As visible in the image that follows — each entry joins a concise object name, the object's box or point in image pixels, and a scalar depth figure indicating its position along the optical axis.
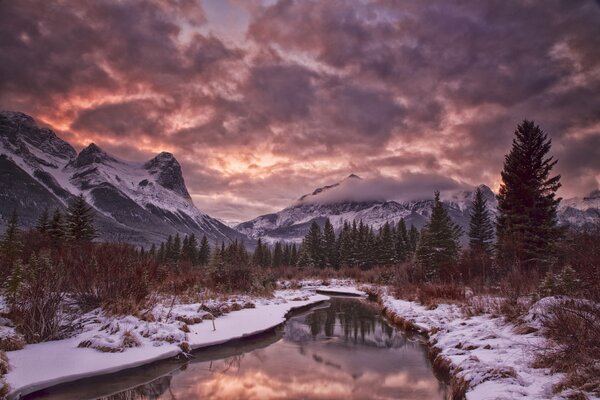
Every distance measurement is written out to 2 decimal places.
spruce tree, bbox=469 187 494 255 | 51.50
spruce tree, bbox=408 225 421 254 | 73.63
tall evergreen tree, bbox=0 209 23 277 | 14.00
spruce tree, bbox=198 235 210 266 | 86.56
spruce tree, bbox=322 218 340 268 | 79.12
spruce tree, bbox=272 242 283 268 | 92.22
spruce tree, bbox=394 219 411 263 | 69.12
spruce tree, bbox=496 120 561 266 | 22.44
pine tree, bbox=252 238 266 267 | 86.21
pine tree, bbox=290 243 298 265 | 91.36
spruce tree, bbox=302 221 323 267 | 78.06
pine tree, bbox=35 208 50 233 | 30.52
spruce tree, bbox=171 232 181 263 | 76.56
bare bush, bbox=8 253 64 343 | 9.84
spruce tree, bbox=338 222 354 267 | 76.81
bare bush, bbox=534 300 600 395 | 6.13
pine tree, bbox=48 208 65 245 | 28.42
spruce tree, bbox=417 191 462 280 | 33.79
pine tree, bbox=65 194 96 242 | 30.16
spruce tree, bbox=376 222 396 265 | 69.69
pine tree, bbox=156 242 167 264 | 85.25
